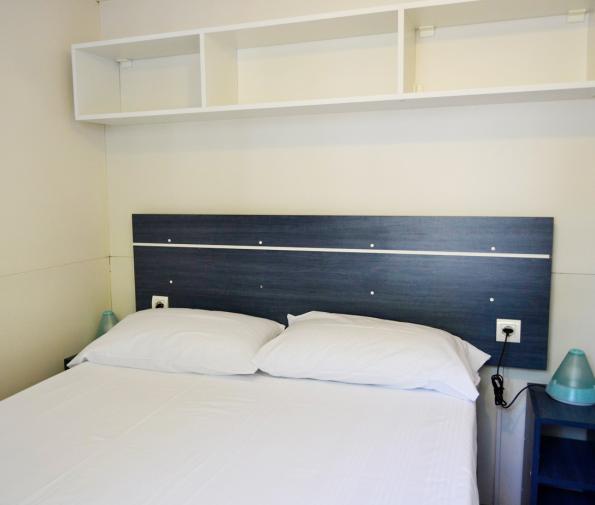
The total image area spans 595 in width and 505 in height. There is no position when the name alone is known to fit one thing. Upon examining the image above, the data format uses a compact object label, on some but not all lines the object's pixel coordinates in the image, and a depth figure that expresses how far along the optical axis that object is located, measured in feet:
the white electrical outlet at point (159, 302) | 8.89
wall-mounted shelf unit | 6.74
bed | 4.54
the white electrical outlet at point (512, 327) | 7.23
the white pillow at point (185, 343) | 6.97
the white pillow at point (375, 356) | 6.32
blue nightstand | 6.21
